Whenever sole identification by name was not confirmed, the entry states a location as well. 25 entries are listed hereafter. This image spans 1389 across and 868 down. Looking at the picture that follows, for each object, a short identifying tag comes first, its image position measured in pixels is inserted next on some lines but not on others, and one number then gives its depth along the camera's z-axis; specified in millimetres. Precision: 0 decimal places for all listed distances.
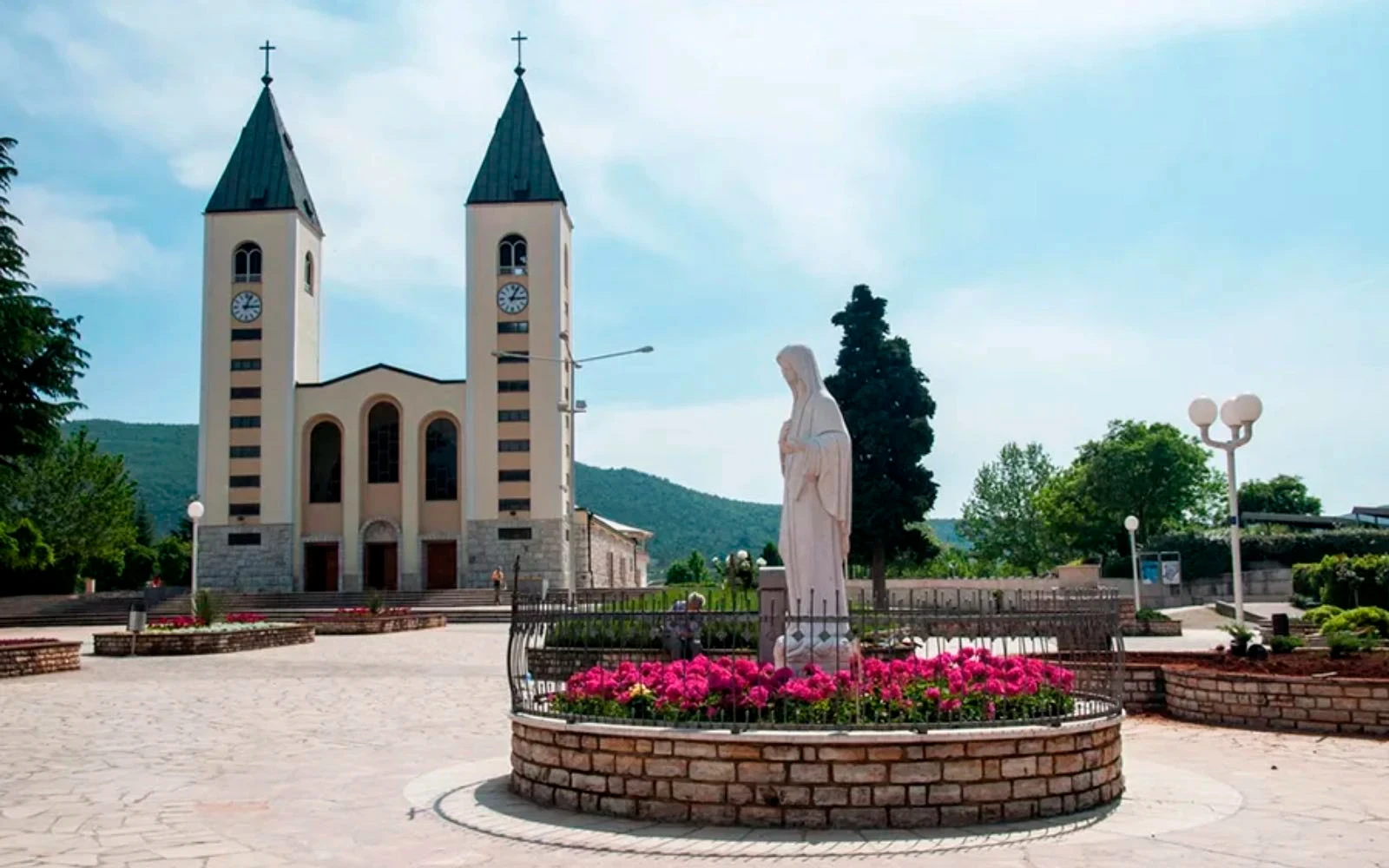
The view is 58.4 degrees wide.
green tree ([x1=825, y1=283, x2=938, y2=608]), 36344
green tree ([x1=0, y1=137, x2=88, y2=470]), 28281
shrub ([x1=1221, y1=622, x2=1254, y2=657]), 14953
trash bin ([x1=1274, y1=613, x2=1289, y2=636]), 16562
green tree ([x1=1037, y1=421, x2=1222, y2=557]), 62781
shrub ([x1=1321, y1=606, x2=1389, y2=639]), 18219
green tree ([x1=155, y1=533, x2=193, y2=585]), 69312
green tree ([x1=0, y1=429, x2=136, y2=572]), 64875
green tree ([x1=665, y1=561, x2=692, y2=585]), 101000
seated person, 11961
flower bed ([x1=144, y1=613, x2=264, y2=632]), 25094
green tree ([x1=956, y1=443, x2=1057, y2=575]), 77750
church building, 51531
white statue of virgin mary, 9859
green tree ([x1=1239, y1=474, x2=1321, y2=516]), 78938
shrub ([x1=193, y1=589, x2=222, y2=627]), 26125
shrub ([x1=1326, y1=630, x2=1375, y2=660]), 13945
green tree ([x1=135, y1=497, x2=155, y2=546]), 83875
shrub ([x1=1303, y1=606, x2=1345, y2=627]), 24191
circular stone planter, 7605
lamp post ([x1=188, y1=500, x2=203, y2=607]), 28516
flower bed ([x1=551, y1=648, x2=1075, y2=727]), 8008
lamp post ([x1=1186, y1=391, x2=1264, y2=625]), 16016
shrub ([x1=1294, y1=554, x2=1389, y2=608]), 33469
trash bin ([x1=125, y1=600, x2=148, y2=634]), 23406
